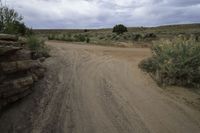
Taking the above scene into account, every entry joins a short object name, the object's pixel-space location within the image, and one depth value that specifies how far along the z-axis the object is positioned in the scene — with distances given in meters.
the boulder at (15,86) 3.65
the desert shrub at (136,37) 13.60
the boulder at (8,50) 3.86
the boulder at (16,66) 3.84
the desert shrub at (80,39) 12.18
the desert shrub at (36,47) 5.79
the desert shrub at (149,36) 14.32
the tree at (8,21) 6.21
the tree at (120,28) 20.18
